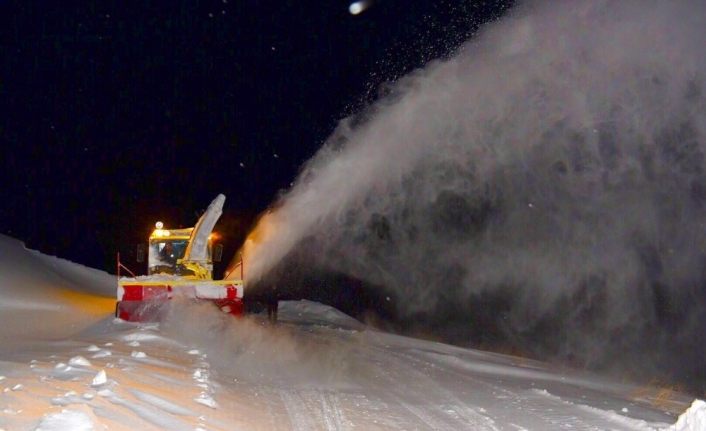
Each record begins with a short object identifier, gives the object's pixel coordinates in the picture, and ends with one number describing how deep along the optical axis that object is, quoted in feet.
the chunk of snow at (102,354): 32.02
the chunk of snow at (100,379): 23.22
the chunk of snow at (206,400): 24.59
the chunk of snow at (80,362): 27.25
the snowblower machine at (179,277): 50.39
